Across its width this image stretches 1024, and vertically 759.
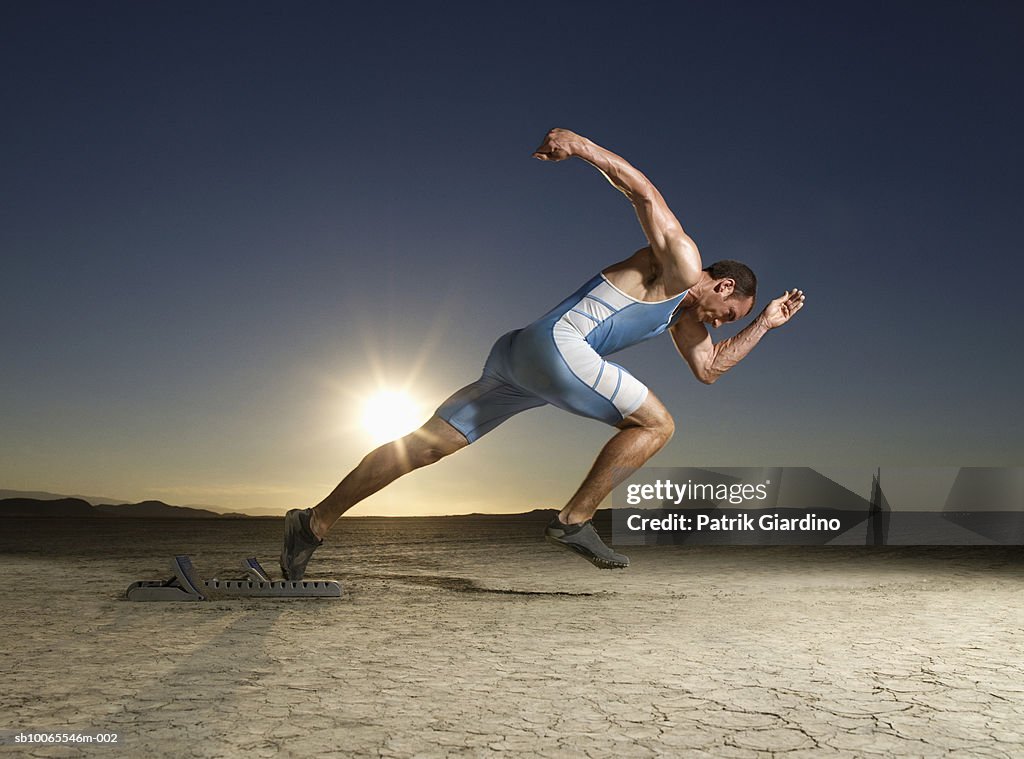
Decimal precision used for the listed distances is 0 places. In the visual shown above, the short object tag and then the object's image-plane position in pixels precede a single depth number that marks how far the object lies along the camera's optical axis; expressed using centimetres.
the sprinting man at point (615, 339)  382
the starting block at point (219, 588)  536
